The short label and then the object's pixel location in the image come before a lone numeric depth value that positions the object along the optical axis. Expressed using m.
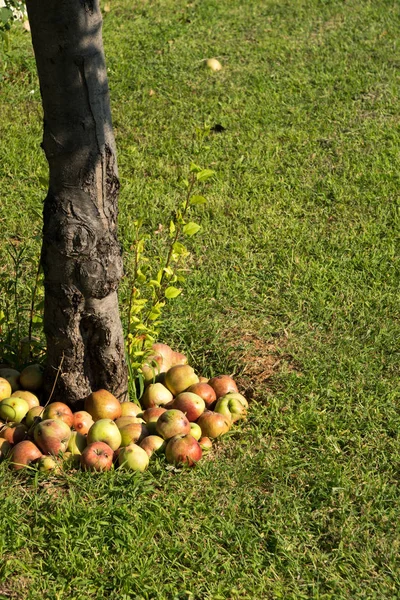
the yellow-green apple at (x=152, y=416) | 3.66
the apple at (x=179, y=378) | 3.87
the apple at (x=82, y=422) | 3.56
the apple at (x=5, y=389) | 3.66
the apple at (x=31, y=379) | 3.78
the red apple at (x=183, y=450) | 3.42
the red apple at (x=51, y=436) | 3.38
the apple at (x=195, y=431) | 3.59
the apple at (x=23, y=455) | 3.37
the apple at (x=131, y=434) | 3.53
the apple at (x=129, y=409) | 3.71
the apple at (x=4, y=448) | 3.44
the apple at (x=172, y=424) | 3.51
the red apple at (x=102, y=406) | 3.60
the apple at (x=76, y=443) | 3.47
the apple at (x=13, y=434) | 3.53
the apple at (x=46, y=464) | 3.36
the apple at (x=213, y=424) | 3.65
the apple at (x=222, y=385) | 3.90
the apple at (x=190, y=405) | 3.70
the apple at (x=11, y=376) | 3.78
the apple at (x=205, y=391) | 3.80
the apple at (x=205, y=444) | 3.61
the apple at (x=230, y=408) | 3.75
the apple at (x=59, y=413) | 3.53
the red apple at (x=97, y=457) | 3.36
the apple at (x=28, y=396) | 3.68
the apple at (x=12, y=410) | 3.59
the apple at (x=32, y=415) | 3.58
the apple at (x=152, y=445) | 3.49
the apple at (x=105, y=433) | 3.45
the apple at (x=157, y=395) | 3.87
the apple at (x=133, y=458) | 3.42
